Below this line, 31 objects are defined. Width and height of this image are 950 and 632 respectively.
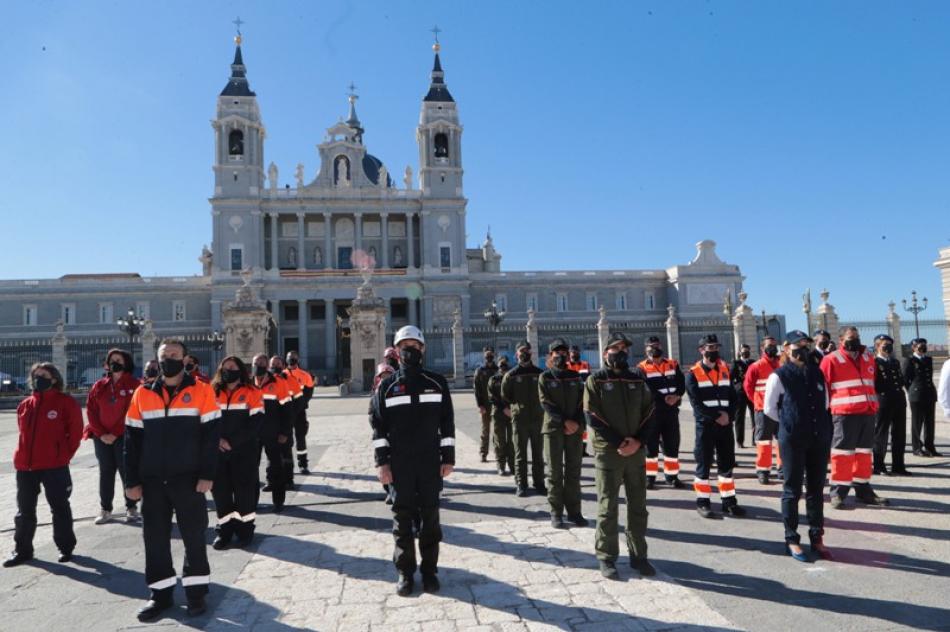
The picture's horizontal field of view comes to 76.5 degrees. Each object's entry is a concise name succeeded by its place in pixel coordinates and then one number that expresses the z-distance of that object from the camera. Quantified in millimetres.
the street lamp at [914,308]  34231
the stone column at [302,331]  51688
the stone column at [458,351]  27922
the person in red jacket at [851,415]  6668
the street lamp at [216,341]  26073
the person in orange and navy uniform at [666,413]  7766
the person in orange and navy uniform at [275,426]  7320
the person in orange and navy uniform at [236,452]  5941
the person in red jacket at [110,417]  6816
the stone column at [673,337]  25719
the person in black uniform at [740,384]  10489
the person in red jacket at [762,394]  7848
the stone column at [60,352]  24859
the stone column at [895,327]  26516
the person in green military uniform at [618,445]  4766
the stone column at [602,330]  27266
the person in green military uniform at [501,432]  8984
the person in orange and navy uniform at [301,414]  9664
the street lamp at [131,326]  29292
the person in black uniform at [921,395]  9117
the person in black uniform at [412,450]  4598
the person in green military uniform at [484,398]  10367
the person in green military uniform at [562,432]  6191
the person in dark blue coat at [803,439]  5059
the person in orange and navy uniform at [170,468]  4414
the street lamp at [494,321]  28566
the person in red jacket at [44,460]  5660
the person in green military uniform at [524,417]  7641
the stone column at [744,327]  24159
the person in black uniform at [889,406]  8156
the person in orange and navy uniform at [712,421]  6297
